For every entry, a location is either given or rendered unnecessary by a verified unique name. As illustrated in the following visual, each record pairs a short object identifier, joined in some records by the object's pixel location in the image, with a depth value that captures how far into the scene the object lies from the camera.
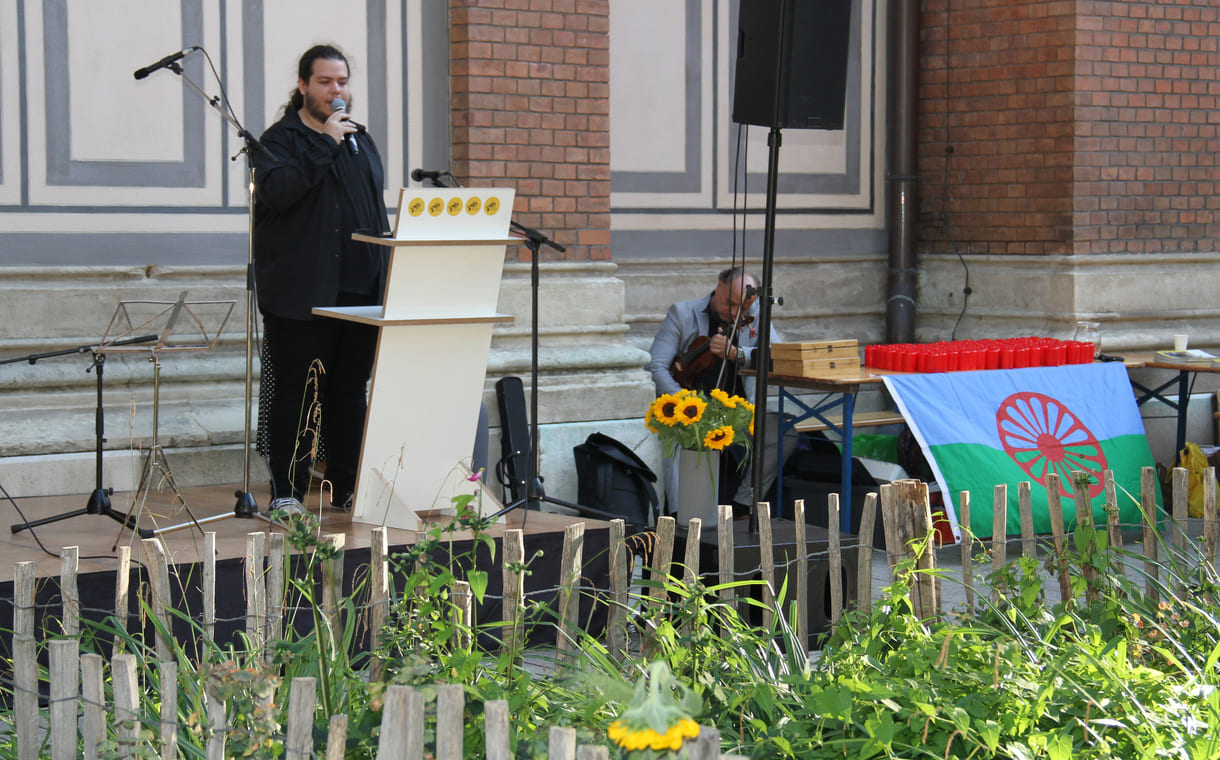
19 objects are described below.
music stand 10.74
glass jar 15.09
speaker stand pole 9.26
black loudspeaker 9.89
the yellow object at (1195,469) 14.53
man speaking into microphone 9.91
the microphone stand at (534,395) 10.08
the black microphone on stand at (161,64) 8.98
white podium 9.12
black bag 12.67
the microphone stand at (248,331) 9.12
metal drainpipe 16.87
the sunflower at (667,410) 10.56
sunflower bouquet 10.47
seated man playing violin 13.09
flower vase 10.40
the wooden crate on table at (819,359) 13.16
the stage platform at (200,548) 8.20
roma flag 12.99
